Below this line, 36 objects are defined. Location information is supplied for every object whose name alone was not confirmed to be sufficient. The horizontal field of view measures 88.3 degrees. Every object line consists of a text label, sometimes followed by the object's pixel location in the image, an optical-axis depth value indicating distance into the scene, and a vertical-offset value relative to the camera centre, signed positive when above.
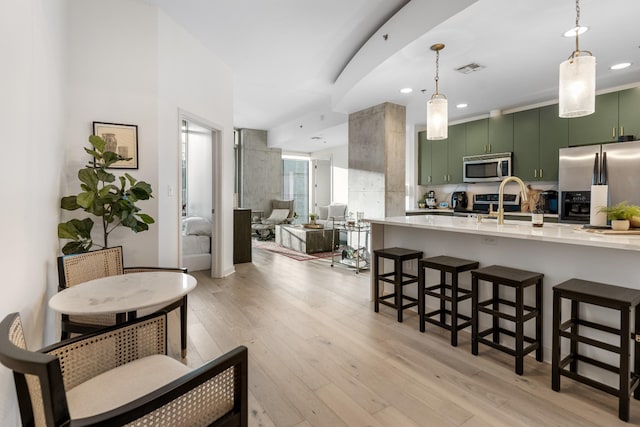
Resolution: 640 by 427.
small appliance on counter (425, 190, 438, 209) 6.51 +0.11
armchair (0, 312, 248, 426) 0.84 -0.60
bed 5.08 -0.59
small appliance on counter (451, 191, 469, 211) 6.12 +0.08
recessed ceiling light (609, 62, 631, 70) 3.59 +1.55
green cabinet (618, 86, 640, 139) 4.05 +1.16
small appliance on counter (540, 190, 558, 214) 4.84 +0.06
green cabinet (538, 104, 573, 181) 4.70 +0.96
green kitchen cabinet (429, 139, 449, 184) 6.30 +0.84
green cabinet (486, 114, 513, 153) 5.33 +1.18
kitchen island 1.98 -0.34
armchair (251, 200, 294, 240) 8.58 -0.40
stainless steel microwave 5.33 +0.65
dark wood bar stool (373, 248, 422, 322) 3.09 -0.70
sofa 8.48 -0.16
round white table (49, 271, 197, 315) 1.51 -0.45
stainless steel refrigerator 4.01 +0.40
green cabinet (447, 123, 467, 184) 6.03 +1.01
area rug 6.19 -0.94
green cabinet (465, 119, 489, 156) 5.66 +1.20
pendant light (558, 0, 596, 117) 2.10 +0.79
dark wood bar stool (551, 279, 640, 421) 1.72 -0.74
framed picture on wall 3.08 +0.64
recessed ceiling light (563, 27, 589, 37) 2.76 +1.49
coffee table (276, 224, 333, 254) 6.57 -0.68
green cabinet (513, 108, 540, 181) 5.00 +0.94
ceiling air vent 3.59 +1.53
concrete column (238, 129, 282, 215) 9.05 +1.00
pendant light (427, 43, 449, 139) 3.10 +0.85
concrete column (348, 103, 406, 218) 5.18 +0.76
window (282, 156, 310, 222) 10.17 +0.74
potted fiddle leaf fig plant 2.61 +0.04
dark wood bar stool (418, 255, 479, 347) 2.58 -0.71
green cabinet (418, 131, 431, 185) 6.61 +0.93
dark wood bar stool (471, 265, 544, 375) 2.16 -0.73
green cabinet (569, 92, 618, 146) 4.23 +1.08
